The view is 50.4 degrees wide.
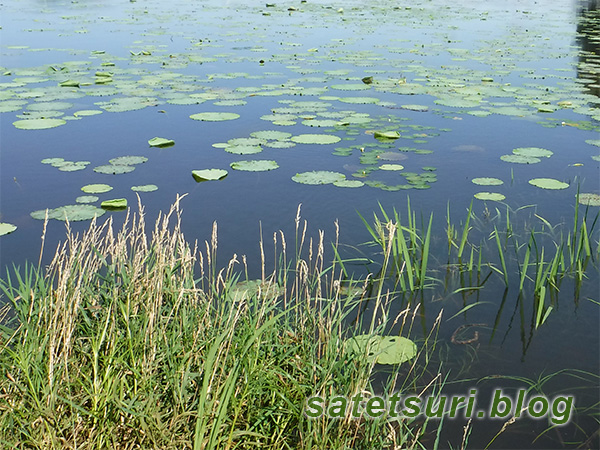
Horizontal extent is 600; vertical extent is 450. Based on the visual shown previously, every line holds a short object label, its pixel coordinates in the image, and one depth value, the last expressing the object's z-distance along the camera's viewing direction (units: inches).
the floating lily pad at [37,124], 235.6
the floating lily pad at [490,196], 175.8
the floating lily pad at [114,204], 166.4
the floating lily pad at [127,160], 202.4
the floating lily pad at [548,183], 184.4
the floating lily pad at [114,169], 195.8
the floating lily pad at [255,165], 197.8
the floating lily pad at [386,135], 228.1
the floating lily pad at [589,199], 170.5
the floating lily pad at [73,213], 161.2
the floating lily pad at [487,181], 188.1
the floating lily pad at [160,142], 219.0
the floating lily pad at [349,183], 185.2
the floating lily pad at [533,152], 213.3
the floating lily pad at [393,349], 109.1
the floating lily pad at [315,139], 223.6
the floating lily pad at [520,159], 207.6
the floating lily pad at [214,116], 252.1
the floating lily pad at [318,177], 188.7
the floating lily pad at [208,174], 189.2
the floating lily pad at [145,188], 181.1
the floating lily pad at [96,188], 178.4
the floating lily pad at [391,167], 200.1
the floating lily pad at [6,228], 154.2
